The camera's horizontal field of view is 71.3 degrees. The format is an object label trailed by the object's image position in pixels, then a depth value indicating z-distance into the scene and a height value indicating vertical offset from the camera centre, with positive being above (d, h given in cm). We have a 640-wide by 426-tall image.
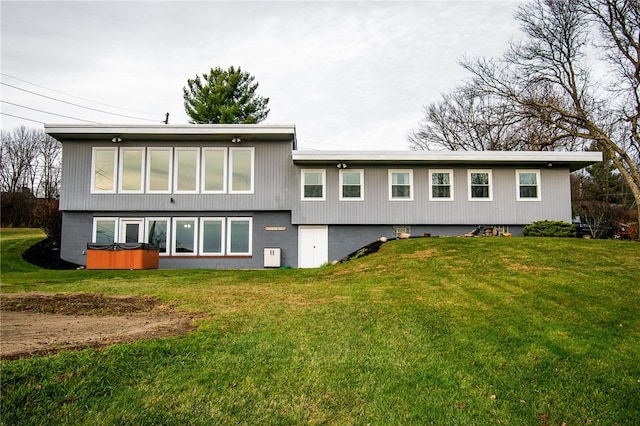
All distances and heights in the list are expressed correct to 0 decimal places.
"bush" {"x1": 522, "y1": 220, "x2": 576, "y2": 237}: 1728 +4
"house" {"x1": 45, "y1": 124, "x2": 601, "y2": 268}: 1877 +143
